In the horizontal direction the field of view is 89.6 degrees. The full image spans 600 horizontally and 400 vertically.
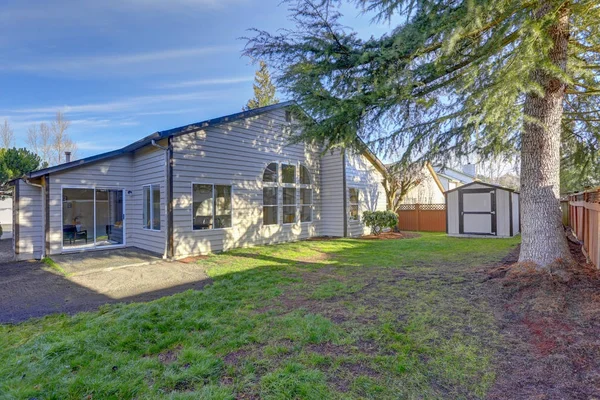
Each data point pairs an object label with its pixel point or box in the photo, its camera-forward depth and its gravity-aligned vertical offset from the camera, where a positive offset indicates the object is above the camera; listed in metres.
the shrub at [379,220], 13.55 -0.86
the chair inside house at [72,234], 9.95 -1.06
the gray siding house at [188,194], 8.64 +0.25
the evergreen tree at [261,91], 27.41 +10.12
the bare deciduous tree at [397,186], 15.43 +0.76
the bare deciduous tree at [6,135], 21.65 +4.91
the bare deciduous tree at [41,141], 24.25 +5.02
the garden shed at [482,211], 12.15 -0.44
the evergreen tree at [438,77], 4.15 +1.99
